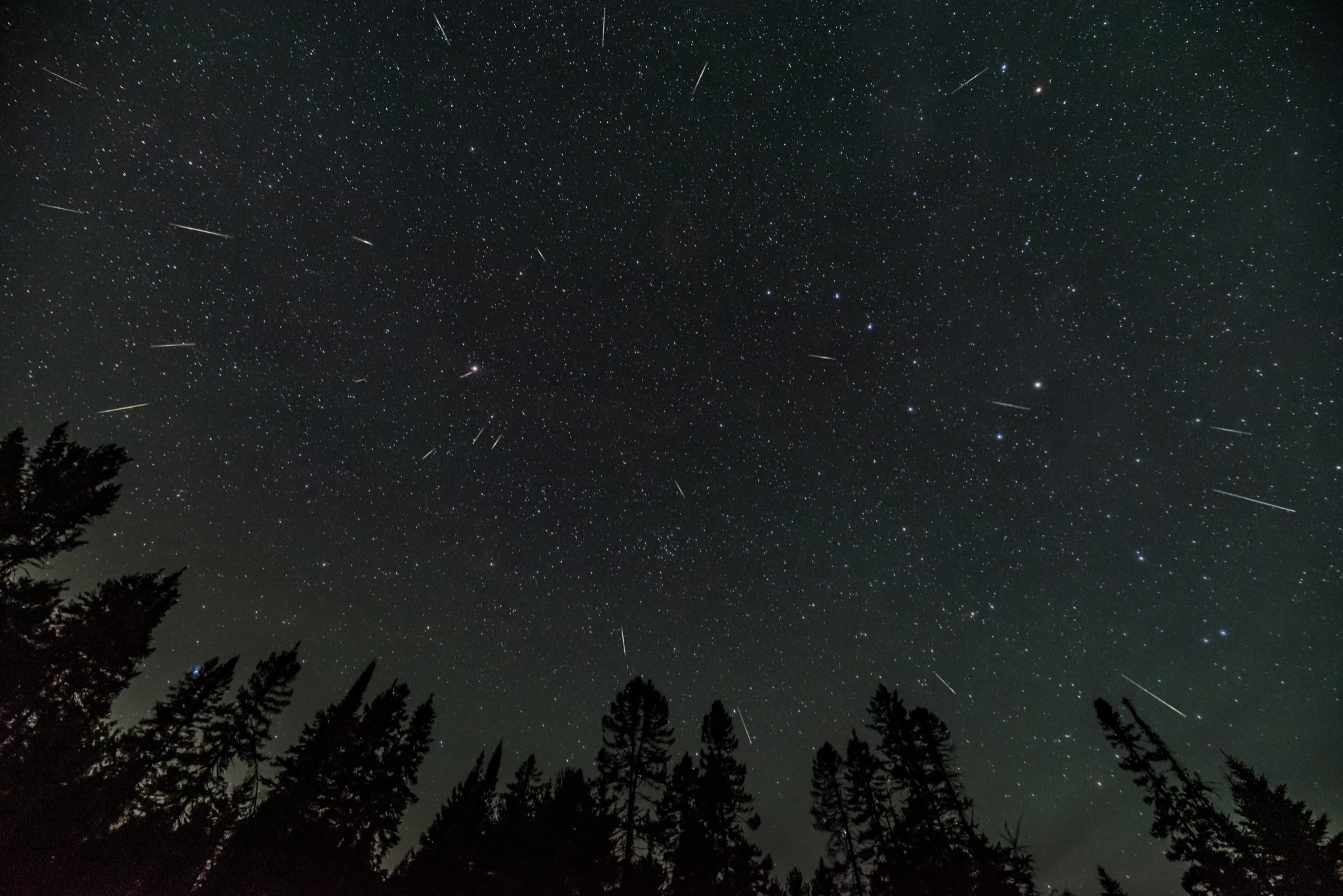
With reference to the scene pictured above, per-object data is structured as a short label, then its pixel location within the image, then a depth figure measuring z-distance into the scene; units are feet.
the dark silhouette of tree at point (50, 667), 60.59
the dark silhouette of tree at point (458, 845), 85.10
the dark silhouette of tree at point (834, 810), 86.43
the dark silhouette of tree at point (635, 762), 82.48
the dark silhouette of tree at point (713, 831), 82.02
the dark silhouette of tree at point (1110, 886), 83.44
